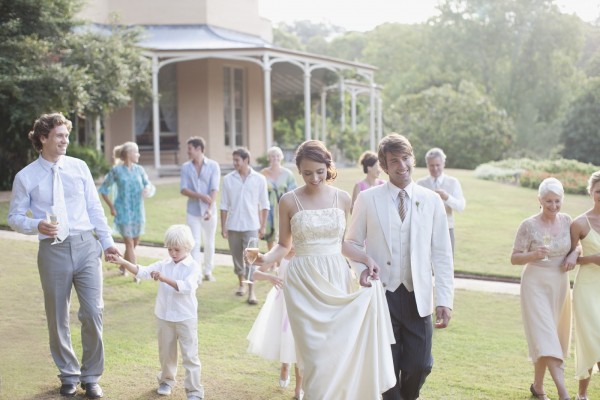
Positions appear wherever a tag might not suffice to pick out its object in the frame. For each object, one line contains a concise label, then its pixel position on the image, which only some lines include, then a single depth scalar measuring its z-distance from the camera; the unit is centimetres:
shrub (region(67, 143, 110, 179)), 2209
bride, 563
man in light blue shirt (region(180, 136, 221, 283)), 1227
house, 2773
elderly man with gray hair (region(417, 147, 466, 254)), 1049
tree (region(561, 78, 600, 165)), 4316
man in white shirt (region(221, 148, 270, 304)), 1165
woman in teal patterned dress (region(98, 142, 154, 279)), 1248
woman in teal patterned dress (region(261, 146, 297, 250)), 1247
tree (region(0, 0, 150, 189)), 1912
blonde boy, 690
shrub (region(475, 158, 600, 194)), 2703
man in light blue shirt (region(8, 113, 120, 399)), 681
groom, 571
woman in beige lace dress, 708
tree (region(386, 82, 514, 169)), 4516
